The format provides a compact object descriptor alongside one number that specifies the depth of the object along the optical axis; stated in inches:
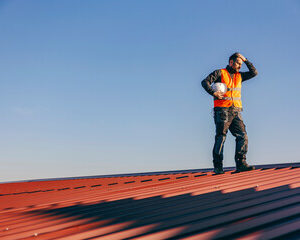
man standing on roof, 219.5
